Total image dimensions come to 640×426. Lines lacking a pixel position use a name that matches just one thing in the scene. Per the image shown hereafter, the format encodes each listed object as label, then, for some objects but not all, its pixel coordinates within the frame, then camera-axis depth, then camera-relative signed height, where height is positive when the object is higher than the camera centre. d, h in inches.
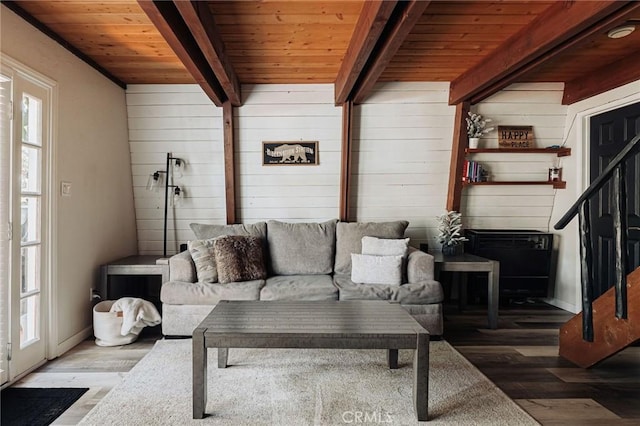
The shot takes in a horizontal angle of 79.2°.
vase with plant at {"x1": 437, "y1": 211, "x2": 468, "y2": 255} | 153.4 -10.2
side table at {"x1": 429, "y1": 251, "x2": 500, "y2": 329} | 134.8 -22.2
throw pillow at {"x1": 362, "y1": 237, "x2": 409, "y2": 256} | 134.3 -14.3
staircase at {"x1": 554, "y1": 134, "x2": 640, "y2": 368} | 89.7 -22.7
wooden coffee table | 76.6 -26.2
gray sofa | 120.9 -26.9
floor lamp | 157.6 +9.7
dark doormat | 76.8 -42.8
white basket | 117.3 -37.9
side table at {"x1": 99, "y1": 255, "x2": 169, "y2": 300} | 130.1 -22.2
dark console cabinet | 159.8 -23.2
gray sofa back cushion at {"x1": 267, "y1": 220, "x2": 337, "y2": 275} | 144.2 -16.4
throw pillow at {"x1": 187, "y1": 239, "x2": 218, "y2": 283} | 125.7 -18.5
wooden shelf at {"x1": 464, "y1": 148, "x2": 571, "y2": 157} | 156.9 +23.0
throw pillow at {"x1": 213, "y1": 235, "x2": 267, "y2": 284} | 126.3 -18.3
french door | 90.3 -4.4
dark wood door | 126.5 +5.8
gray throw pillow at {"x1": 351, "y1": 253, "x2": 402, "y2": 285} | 125.5 -21.1
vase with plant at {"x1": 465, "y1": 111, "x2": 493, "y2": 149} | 156.7 +31.9
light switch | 111.9 +4.3
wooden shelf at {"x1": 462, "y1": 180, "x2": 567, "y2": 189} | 158.7 +9.9
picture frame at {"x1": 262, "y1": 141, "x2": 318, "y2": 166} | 158.9 +21.8
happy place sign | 159.9 +28.9
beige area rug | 77.2 -42.2
